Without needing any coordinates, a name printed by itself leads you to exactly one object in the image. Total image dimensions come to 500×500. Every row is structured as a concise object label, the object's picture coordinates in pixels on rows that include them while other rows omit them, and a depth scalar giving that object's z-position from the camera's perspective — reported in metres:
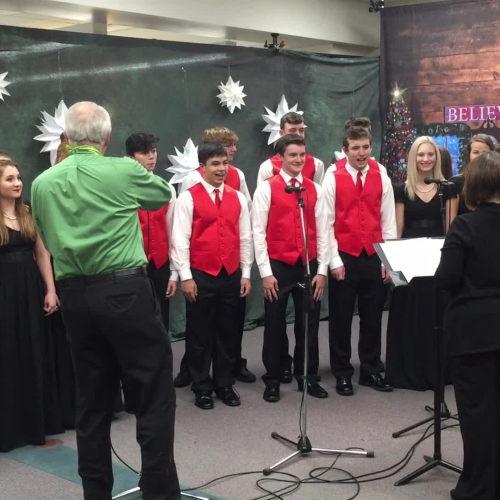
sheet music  3.38
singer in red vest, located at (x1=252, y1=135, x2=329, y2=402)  4.63
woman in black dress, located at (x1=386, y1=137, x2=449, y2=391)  4.85
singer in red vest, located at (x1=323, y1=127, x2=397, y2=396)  4.80
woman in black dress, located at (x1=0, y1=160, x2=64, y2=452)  4.02
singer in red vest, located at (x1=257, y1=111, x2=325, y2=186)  5.44
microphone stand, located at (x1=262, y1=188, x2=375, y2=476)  3.73
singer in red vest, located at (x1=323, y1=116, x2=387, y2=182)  4.94
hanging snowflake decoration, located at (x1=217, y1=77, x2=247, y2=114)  6.41
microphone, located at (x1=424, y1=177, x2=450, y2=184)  3.47
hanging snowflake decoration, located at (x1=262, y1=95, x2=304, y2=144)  6.72
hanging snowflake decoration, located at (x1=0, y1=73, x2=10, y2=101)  5.11
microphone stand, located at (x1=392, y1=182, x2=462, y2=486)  3.47
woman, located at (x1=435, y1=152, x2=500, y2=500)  2.92
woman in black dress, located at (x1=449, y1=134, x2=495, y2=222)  4.66
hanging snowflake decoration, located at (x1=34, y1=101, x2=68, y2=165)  5.33
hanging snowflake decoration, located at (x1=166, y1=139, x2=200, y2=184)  6.07
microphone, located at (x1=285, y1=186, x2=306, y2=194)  3.67
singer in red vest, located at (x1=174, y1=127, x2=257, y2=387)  5.11
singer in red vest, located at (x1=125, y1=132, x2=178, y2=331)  4.70
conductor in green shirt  2.86
